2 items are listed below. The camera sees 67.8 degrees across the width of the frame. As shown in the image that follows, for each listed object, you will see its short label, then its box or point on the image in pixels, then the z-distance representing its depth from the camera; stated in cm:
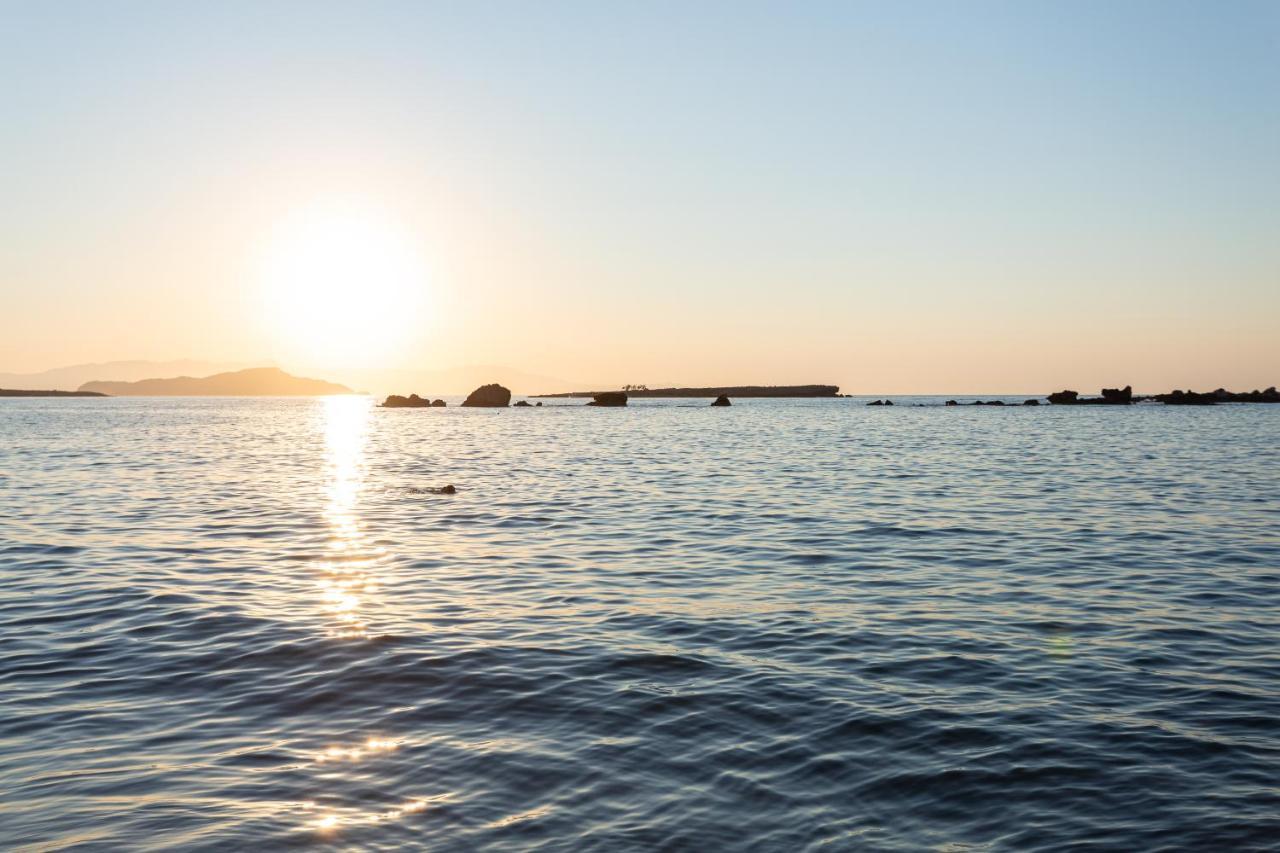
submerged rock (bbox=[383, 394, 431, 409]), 19362
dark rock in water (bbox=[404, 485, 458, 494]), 3631
